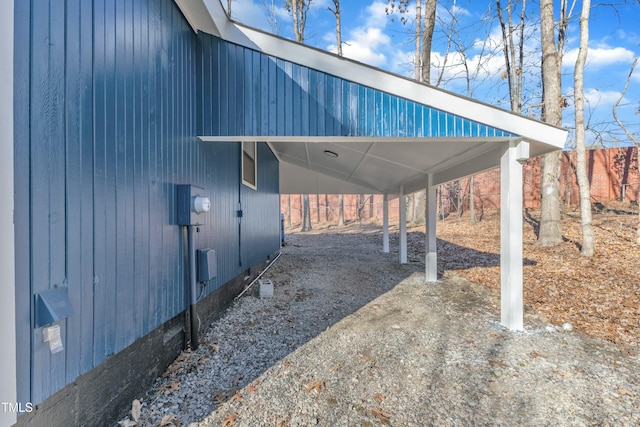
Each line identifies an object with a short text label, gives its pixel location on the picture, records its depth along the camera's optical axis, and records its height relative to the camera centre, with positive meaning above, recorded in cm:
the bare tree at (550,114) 816 +256
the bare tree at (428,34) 1073 +627
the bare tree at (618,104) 861 +314
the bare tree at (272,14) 1363 +893
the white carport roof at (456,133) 343 +92
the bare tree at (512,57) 1266 +658
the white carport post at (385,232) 1099 -72
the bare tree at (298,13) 1303 +854
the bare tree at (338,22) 1317 +820
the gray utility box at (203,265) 335 -58
